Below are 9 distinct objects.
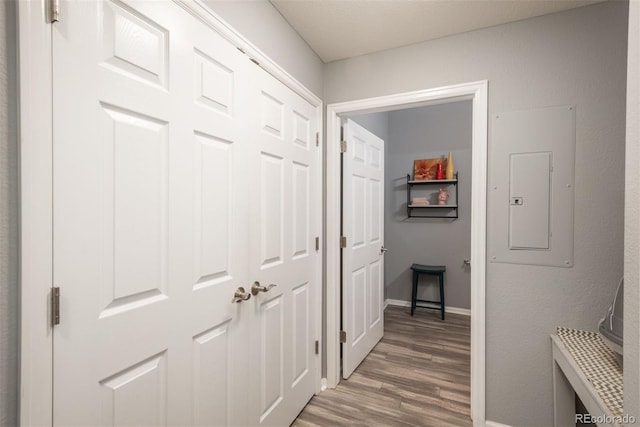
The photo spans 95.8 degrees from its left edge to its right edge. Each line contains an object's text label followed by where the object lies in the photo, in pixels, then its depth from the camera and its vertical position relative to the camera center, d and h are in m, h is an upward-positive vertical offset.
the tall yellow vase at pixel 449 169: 3.59 +0.54
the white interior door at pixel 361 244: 2.30 -0.29
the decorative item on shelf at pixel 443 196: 3.67 +0.20
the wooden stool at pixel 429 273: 3.52 -0.81
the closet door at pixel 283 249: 1.49 -0.23
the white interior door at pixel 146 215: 0.77 -0.02
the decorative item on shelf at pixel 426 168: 3.73 +0.58
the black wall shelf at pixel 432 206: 3.66 +0.08
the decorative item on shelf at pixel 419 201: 3.77 +0.14
